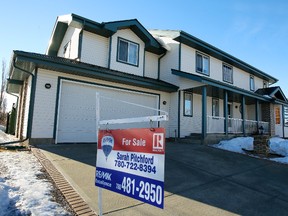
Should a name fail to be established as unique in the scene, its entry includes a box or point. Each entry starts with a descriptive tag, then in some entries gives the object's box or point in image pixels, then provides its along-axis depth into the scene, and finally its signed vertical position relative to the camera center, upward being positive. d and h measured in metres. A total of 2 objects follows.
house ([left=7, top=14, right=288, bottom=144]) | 9.45 +2.37
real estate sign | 2.40 -0.41
